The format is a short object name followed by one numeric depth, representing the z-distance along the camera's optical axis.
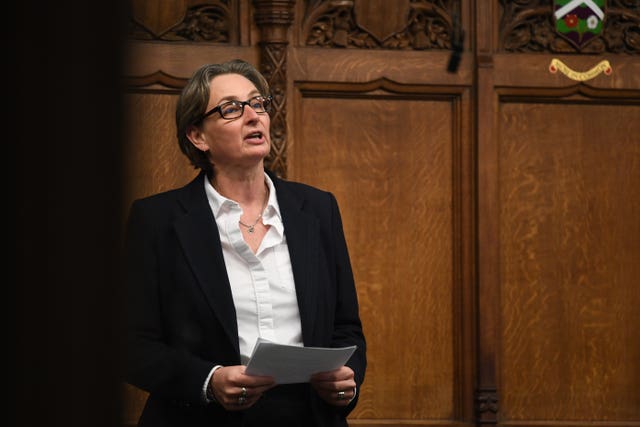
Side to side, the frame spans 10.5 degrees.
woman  6.82
